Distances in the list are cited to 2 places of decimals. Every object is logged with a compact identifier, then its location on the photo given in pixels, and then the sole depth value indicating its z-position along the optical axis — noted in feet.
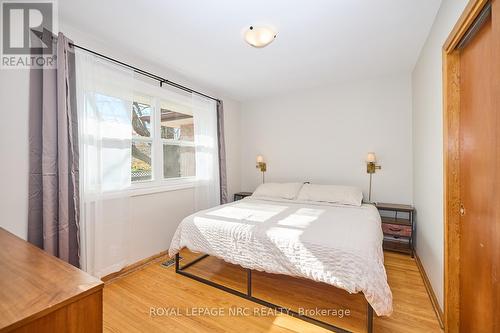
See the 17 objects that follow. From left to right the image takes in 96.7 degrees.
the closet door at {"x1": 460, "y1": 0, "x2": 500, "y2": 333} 3.29
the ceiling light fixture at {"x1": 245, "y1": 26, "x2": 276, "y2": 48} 6.00
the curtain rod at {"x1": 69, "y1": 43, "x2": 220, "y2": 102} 6.78
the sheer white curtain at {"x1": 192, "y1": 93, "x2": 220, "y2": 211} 10.74
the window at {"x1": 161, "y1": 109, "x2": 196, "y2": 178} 9.99
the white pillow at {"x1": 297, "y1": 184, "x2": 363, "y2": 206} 9.60
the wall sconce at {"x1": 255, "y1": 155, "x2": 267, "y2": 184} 13.17
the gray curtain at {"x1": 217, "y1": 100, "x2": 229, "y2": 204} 12.09
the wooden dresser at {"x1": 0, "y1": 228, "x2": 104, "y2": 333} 2.06
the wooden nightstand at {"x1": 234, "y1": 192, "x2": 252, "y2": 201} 13.03
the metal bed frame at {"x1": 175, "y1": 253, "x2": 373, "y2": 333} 5.03
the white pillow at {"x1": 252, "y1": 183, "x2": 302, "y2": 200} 11.00
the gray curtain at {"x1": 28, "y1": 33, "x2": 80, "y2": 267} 5.79
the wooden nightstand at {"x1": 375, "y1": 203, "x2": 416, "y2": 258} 9.05
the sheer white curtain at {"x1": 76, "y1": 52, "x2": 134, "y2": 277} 6.62
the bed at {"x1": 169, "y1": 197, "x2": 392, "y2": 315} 4.99
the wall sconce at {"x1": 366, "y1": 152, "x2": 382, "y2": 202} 10.29
